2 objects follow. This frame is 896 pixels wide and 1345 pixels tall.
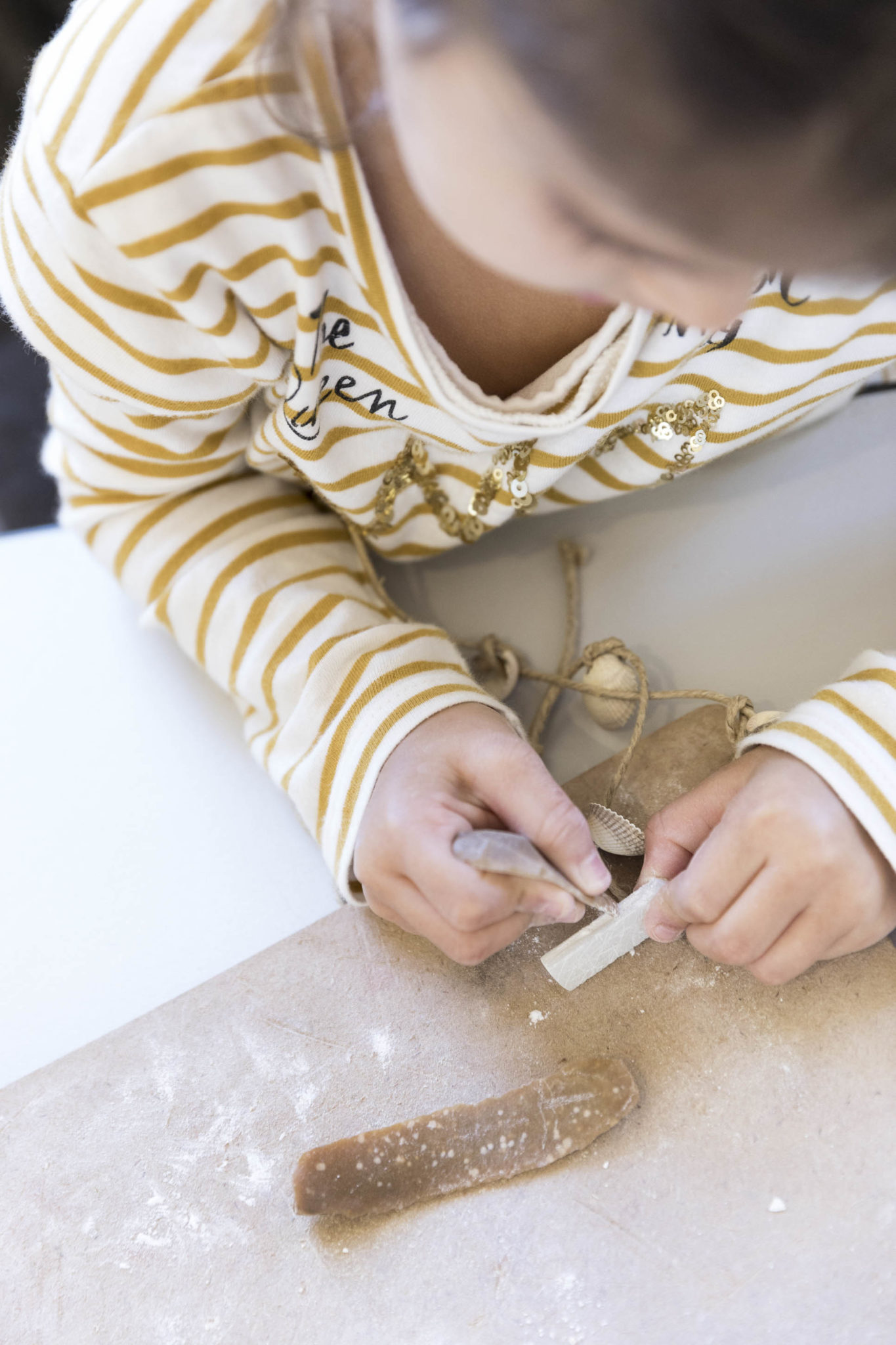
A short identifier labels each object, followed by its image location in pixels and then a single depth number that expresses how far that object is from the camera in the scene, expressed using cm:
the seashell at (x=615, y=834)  50
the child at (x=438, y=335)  25
